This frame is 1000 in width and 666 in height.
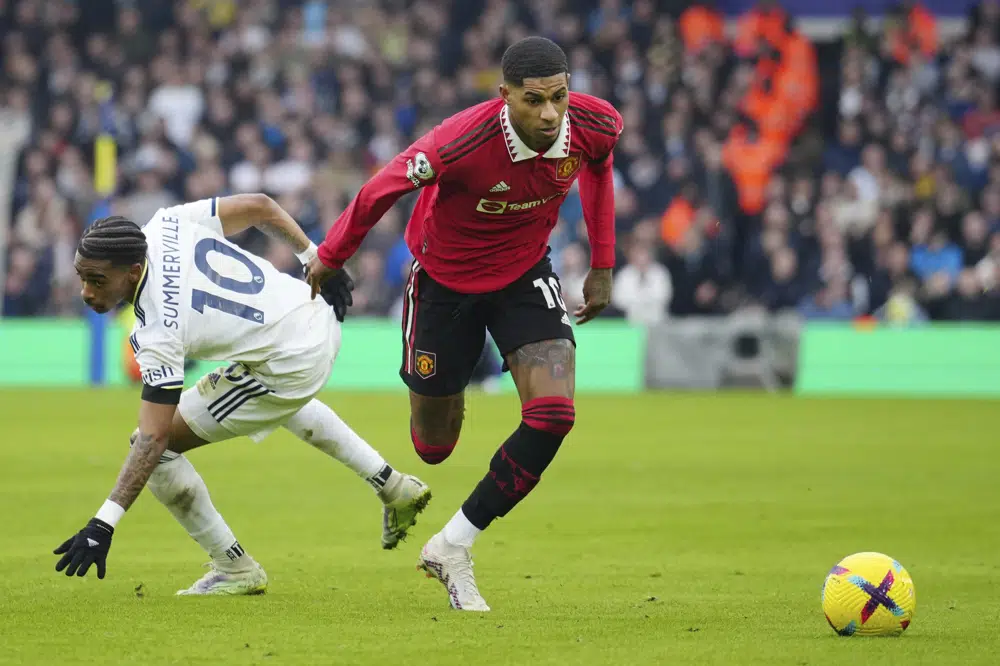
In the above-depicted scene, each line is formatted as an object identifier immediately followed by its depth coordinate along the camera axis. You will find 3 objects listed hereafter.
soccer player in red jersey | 13.72
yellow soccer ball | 12.20
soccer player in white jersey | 13.24
